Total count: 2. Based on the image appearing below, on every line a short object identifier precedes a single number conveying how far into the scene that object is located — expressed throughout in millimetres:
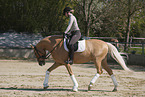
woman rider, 17406
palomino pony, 17687
